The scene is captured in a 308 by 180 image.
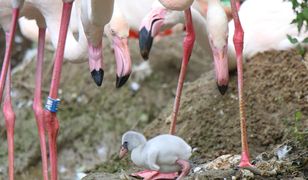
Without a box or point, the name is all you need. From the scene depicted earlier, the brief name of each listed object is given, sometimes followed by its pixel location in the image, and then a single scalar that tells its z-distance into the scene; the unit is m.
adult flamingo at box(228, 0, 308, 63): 12.74
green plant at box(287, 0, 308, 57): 8.49
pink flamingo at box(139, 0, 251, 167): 9.56
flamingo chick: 8.92
